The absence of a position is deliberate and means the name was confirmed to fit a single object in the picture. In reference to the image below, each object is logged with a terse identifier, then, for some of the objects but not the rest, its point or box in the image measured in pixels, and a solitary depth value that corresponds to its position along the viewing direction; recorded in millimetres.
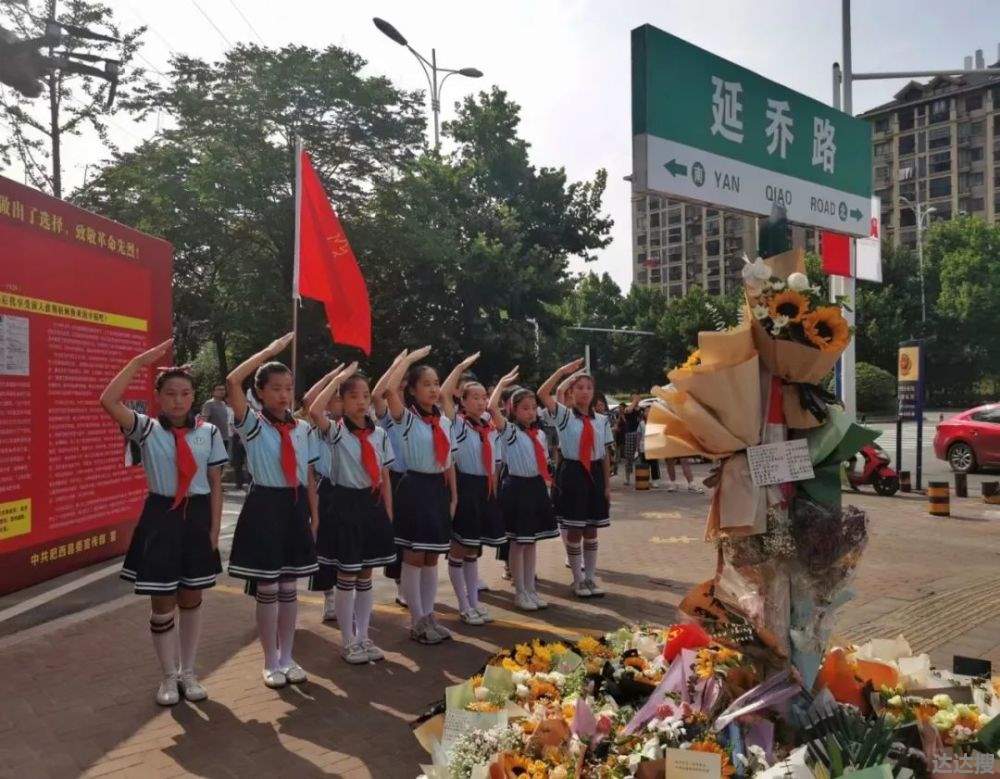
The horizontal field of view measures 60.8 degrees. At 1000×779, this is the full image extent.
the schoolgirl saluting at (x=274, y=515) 4859
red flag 7070
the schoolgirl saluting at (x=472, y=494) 6449
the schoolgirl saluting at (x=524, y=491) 6785
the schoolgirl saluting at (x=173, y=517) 4605
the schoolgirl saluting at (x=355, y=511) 5371
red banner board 7234
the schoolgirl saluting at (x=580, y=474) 7148
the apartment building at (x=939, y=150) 76938
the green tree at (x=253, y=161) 19031
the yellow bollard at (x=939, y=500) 11773
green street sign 3873
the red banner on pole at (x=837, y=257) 8594
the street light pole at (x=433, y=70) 21523
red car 16172
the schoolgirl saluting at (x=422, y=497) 5848
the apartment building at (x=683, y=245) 91438
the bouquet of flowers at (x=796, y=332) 3248
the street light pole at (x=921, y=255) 47497
